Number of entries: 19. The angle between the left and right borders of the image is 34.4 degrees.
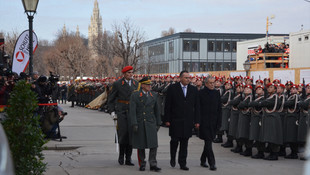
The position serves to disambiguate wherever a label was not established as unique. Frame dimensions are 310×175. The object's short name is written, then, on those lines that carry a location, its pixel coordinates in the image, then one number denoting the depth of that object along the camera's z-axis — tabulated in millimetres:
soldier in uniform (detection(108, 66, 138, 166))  10336
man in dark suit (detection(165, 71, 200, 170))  9938
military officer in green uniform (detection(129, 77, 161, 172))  9672
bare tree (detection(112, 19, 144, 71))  48781
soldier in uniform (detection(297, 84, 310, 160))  12055
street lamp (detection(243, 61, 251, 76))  24641
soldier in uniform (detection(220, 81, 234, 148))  14234
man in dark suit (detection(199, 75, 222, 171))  10070
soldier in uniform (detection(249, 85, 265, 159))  12000
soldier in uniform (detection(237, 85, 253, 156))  12305
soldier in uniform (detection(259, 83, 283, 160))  11758
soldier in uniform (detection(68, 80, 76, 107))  35575
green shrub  7160
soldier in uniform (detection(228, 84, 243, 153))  12900
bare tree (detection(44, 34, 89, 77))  67488
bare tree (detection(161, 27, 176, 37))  135125
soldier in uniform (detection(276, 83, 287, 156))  11904
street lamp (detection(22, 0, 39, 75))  12445
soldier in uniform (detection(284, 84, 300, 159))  12289
